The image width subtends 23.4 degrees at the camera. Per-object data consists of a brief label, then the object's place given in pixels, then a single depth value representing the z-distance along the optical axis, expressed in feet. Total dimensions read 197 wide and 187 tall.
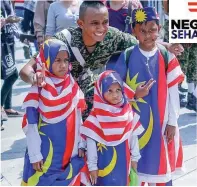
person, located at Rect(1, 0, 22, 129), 16.69
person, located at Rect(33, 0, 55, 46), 16.33
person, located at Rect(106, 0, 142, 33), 15.65
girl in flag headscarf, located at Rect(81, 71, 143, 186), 8.51
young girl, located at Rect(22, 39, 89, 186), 8.57
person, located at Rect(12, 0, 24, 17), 31.30
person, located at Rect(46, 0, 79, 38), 14.82
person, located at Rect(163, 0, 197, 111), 18.30
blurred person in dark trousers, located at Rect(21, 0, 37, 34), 27.96
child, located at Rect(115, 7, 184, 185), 9.18
